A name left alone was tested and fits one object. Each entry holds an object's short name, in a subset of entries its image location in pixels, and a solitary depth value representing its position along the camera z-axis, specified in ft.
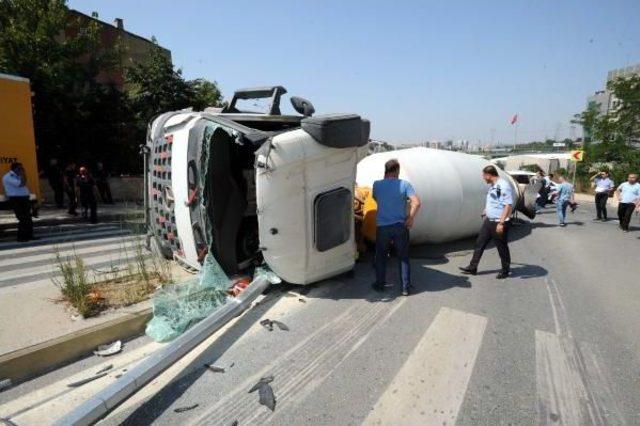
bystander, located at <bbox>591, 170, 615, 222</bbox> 39.99
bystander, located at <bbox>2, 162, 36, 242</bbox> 26.19
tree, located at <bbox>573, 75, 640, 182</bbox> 82.16
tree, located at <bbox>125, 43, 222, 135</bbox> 52.44
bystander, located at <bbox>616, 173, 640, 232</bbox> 34.35
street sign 72.13
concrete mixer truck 14.35
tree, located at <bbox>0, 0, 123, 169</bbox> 42.57
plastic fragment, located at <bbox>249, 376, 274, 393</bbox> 9.68
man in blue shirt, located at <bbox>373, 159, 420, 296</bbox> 16.31
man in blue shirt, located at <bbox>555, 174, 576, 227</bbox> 36.88
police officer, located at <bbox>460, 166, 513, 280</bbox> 18.39
